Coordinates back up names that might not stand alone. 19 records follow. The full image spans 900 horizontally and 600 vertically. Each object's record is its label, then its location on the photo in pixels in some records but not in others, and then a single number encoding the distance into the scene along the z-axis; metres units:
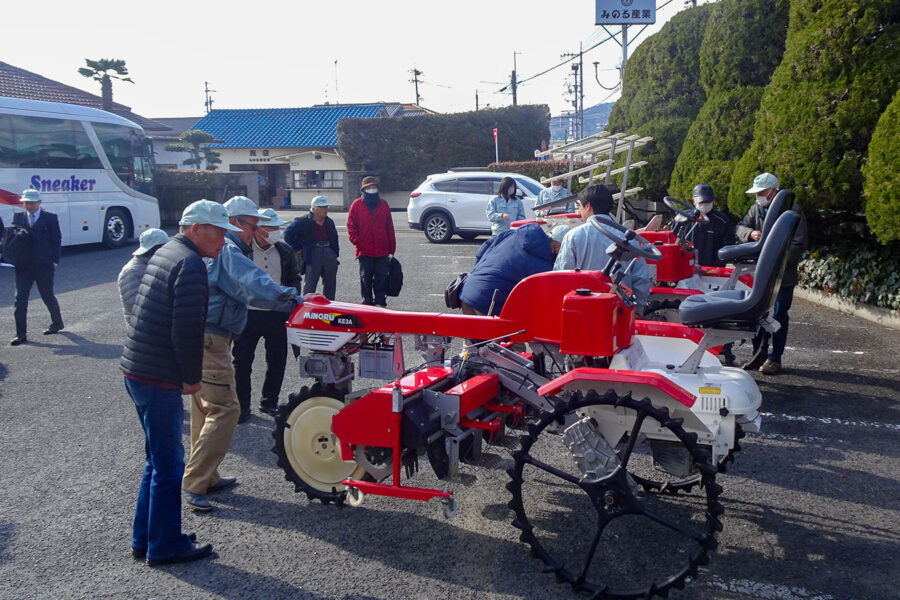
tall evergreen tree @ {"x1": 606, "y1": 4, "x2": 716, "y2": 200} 15.04
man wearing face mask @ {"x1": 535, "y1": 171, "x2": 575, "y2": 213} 11.44
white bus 17.25
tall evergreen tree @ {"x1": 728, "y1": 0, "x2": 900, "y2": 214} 9.15
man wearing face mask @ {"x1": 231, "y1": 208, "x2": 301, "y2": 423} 6.11
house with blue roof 39.94
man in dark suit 9.37
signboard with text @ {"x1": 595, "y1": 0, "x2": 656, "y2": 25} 23.42
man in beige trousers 4.67
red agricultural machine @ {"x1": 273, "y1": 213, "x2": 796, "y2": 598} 3.52
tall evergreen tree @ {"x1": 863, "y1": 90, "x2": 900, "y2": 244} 8.12
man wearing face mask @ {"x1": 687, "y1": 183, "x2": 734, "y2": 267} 7.86
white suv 19.20
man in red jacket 9.24
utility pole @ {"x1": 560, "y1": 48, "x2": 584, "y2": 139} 63.73
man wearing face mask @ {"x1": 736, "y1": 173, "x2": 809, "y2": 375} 7.21
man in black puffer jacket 3.78
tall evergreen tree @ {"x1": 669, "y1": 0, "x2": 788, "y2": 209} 12.05
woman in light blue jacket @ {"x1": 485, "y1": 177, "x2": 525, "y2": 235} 10.55
